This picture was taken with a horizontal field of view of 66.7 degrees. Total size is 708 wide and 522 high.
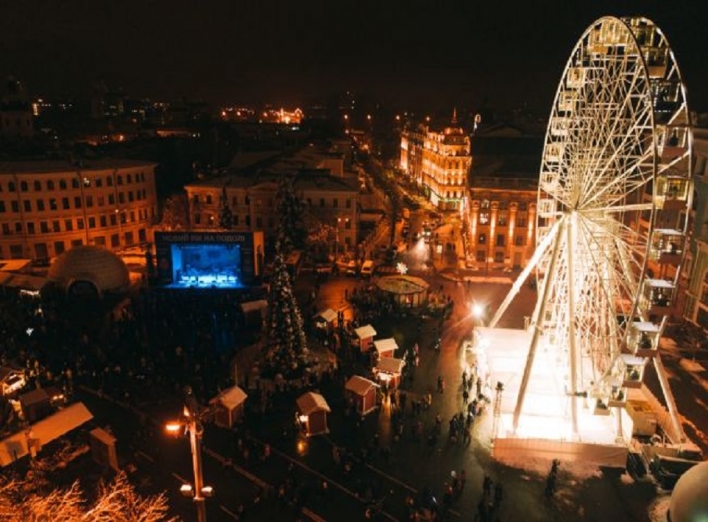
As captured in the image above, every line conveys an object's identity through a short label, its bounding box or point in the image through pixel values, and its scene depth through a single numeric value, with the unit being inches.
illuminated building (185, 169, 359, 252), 2223.2
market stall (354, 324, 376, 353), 1323.8
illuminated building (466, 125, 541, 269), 2224.4
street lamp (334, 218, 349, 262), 2210.5
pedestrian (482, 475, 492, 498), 837.8
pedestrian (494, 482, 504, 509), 820.0
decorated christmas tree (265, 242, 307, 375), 1168.8
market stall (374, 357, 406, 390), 1172.5
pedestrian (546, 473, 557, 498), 857.5
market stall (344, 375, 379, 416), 1066.1
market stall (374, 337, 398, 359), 1250.0
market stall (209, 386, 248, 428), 1010.5
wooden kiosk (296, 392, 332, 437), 998.4
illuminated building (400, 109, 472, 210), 3506.4
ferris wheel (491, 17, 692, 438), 834.2
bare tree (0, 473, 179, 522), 558.8
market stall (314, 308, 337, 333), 1432.1
